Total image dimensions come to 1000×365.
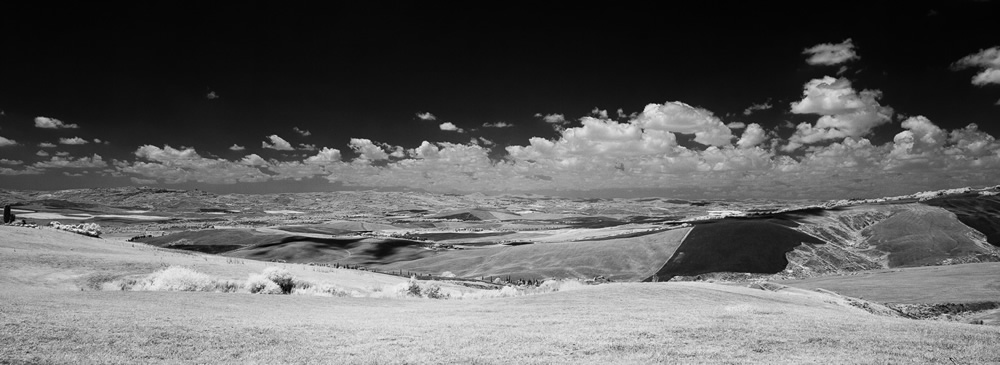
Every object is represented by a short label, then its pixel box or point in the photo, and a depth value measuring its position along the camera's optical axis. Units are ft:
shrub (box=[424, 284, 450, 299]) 123.02
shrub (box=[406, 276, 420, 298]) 120.75
